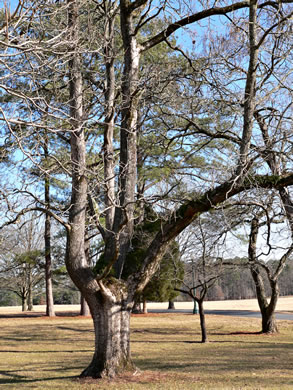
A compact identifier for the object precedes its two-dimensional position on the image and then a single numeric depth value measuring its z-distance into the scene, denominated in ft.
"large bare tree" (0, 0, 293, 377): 24.32
